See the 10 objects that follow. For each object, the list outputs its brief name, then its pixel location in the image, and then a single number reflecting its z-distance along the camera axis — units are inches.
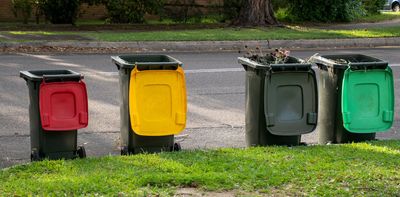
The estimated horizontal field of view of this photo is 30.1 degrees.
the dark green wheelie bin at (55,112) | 262.2
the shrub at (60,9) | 914.7
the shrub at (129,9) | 922.7
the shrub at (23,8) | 899.4
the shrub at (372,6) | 1178.9
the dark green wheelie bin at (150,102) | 269.4
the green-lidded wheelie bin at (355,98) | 285.3
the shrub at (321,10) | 988.6
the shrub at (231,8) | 986.1
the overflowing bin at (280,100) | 277.1
